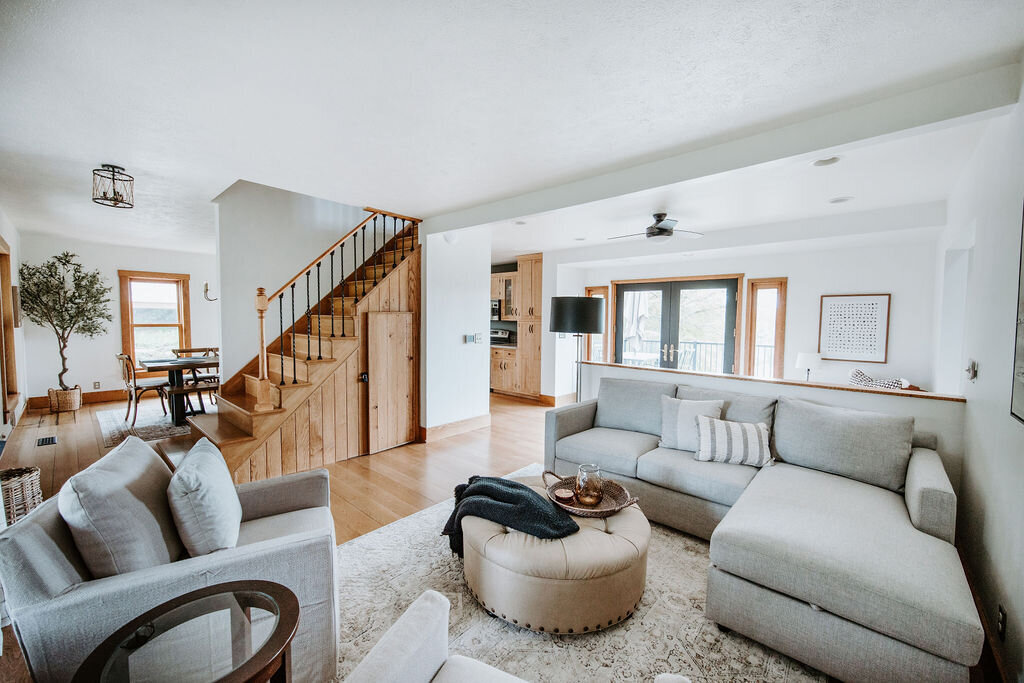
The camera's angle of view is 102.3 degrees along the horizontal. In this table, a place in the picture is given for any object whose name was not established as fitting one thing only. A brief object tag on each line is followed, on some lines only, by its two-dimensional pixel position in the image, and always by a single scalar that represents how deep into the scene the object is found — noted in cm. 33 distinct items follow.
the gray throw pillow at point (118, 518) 124
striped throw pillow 267
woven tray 205
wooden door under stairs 428
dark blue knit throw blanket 191
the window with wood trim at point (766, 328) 539
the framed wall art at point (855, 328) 466
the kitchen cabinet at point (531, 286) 701
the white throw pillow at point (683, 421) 292
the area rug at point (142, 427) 479
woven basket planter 588
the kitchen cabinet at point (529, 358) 704
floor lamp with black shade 375
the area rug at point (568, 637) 167
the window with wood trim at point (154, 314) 685
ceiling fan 420
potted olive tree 568
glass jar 215
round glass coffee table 98
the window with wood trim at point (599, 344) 723
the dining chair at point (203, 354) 568
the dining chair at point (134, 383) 519
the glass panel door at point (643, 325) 662
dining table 501
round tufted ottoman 175
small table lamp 493
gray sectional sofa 145
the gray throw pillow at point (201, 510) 145
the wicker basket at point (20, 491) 244
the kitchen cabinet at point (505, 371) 742
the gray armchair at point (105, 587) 112
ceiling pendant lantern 289
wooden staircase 354
